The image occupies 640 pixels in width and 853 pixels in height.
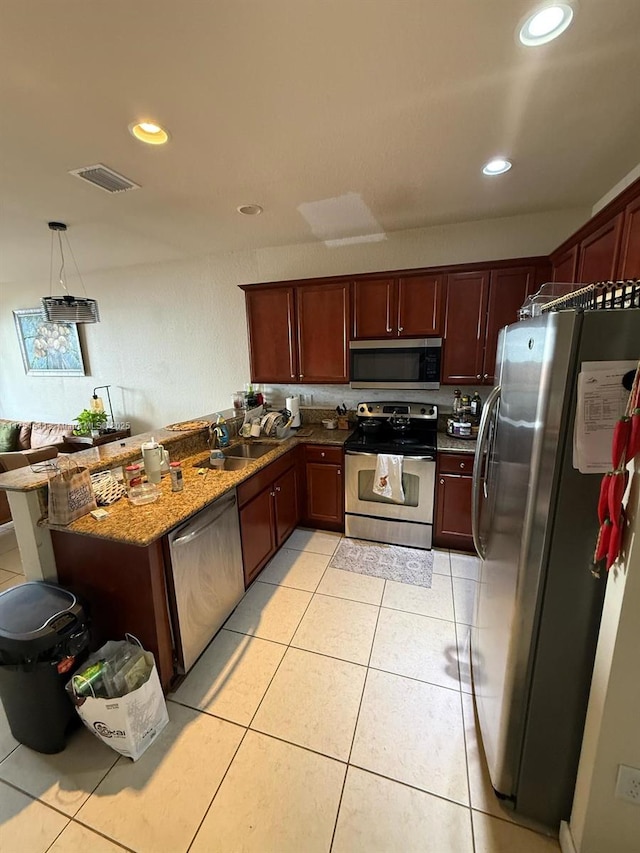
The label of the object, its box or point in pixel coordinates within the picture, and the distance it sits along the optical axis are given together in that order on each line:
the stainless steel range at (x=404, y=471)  2.66
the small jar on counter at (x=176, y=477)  1.87
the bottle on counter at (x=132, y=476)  1.91
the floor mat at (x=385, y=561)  2.50
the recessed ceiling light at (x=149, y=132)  1.59
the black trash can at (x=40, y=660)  1.26
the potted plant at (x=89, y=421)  4.28
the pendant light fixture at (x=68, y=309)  2.96
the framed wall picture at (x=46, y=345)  4.60
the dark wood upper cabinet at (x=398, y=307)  2.75
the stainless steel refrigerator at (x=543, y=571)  0.91
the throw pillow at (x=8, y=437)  4.53
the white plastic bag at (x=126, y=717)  1.29
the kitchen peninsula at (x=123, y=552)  1.48
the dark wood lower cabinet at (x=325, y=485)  2.93
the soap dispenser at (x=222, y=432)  2.67
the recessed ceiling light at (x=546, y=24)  1.08
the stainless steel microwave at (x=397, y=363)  2.80
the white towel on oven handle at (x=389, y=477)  2.65
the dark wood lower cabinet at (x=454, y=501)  2.58
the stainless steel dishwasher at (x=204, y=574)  1.62
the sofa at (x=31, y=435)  4.46
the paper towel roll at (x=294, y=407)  3.27
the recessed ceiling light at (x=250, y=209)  2.47
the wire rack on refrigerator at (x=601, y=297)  0.93
